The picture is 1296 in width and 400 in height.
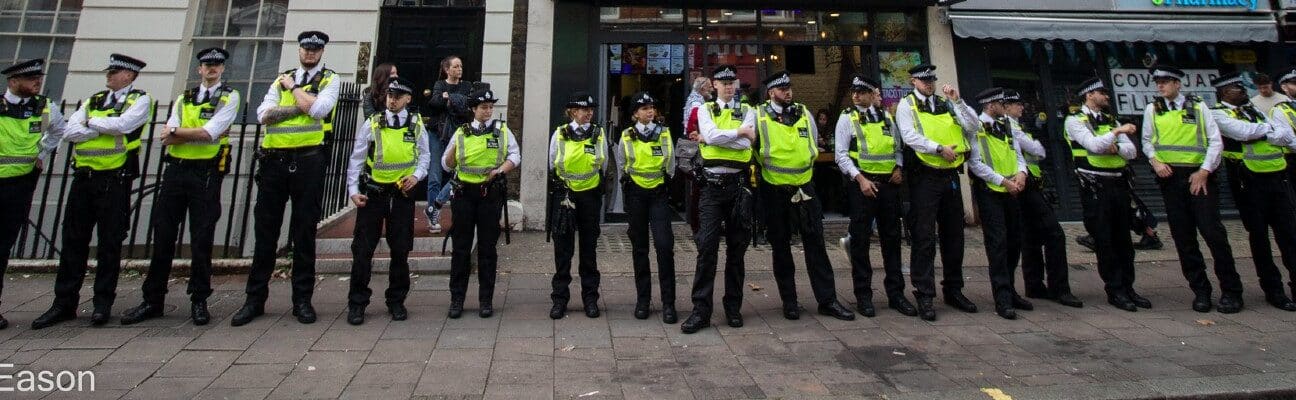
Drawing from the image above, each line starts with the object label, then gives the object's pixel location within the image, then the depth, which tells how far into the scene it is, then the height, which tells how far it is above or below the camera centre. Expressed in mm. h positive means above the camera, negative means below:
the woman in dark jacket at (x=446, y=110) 7051 +1658
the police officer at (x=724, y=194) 4602 +466
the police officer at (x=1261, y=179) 5254 +695
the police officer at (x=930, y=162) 5043 +782
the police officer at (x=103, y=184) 4578 +495
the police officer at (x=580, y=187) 4898 +538
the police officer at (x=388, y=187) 4820 +515
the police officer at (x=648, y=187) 4812 +531
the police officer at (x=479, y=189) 4914 +514
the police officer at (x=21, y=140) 4539 +813
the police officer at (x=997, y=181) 5160 +644
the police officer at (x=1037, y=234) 5465 +224
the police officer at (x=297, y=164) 4656 +666
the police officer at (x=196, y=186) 4652 +495
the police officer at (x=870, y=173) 5129 +693
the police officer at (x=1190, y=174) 5219 +731
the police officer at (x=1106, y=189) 5352 +617
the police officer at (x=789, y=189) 4785 +523
